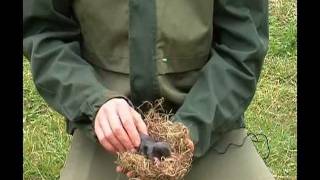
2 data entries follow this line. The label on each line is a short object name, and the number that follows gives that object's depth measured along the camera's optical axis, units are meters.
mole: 2.31
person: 2.58
